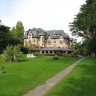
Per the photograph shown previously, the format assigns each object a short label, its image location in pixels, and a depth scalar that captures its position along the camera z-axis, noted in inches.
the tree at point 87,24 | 914.2
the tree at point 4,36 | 976.9
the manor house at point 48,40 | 1404.2
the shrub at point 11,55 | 611.4
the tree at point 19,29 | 1565.1
